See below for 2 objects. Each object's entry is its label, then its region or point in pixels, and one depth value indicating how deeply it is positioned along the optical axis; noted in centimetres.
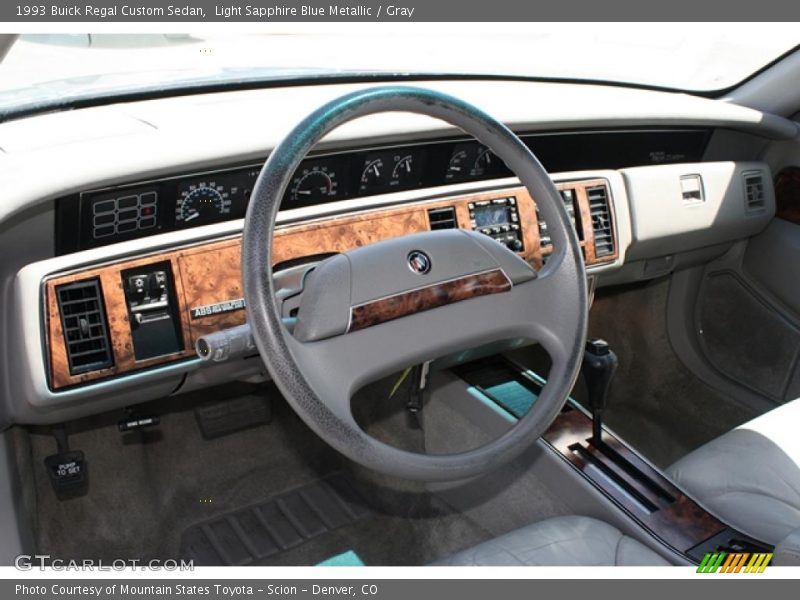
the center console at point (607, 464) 188
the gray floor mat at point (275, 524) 248
